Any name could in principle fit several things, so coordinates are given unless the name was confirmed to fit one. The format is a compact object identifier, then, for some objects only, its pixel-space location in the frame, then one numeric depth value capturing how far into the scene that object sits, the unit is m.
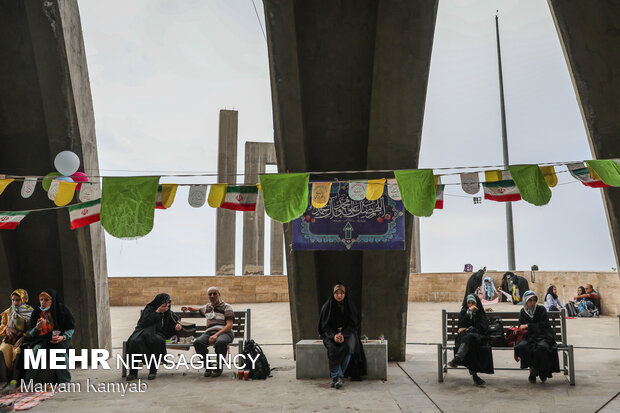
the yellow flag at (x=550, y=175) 5.91
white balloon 6.75
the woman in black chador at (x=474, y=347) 5.86
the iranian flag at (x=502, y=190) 6.08
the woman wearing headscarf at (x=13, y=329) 6.05
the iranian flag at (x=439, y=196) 6.38
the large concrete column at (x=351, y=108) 6.50
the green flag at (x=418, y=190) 5.94
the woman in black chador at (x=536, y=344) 5.82
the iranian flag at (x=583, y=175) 5.94
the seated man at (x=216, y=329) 6.45
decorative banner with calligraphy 6.80
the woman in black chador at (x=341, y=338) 5.93
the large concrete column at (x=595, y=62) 6.32
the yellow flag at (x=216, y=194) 6.35
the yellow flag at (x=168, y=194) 6.20
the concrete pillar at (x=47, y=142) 6.90
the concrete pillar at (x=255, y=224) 18.95
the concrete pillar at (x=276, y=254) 19.52
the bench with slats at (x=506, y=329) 5.91
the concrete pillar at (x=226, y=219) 18.64
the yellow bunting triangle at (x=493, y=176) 6.01
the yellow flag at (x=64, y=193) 6.05
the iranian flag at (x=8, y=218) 6.51
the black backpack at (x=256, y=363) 6.21
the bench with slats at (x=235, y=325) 6.59
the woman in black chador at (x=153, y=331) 6.32
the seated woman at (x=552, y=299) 12.29
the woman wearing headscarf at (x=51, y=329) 5.98
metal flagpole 19.88
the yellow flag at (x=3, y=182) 6.09
